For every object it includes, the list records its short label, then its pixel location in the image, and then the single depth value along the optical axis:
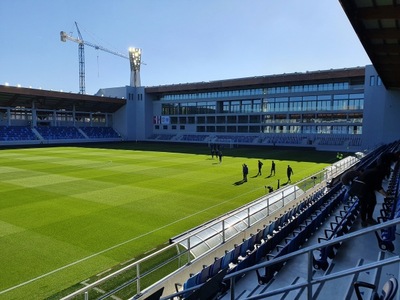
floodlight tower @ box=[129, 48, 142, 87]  79.75
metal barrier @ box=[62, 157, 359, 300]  6.41
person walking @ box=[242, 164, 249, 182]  21.06
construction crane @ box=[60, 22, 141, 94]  79.75
